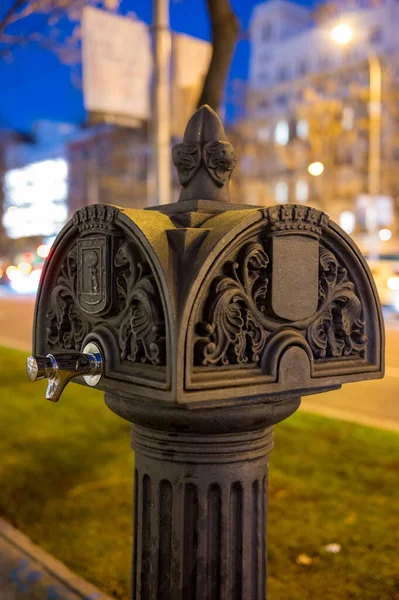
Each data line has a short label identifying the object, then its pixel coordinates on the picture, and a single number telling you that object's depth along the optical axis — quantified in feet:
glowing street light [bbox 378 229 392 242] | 88.59
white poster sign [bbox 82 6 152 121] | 17.01
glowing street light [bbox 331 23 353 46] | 49.14
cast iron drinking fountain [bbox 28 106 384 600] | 5.33
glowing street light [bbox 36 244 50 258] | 126.52
